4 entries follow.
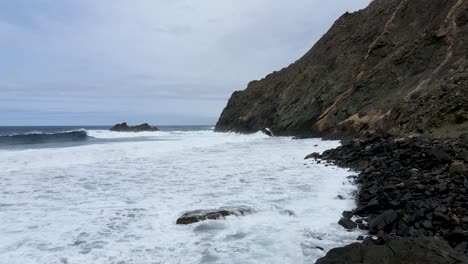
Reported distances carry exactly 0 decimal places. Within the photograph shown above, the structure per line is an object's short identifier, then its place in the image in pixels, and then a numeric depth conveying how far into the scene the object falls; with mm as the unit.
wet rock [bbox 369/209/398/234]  5656
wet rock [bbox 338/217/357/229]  6035
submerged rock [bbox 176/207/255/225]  6637
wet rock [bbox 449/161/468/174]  7375
